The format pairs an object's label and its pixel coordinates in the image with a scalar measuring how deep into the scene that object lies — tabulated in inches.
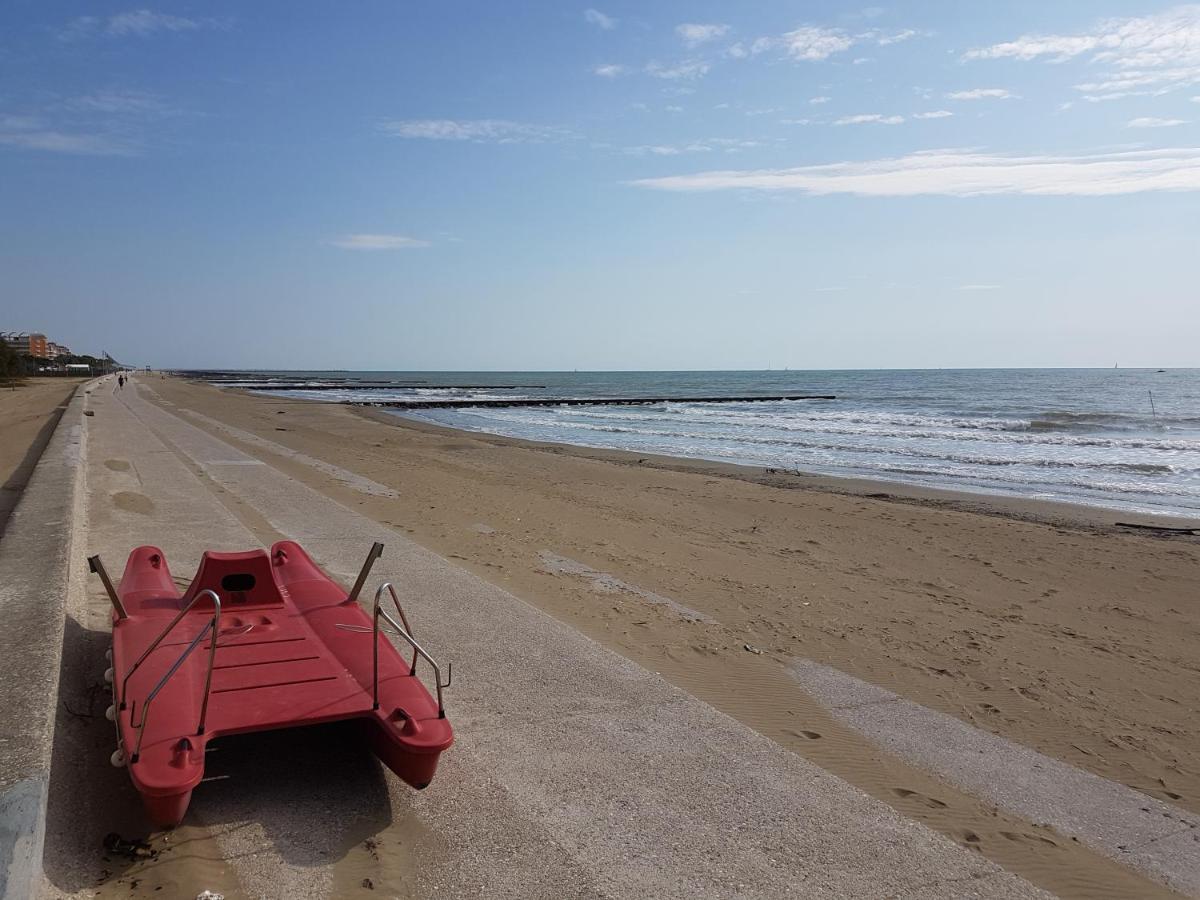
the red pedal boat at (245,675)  129.3
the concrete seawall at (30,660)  108.0
